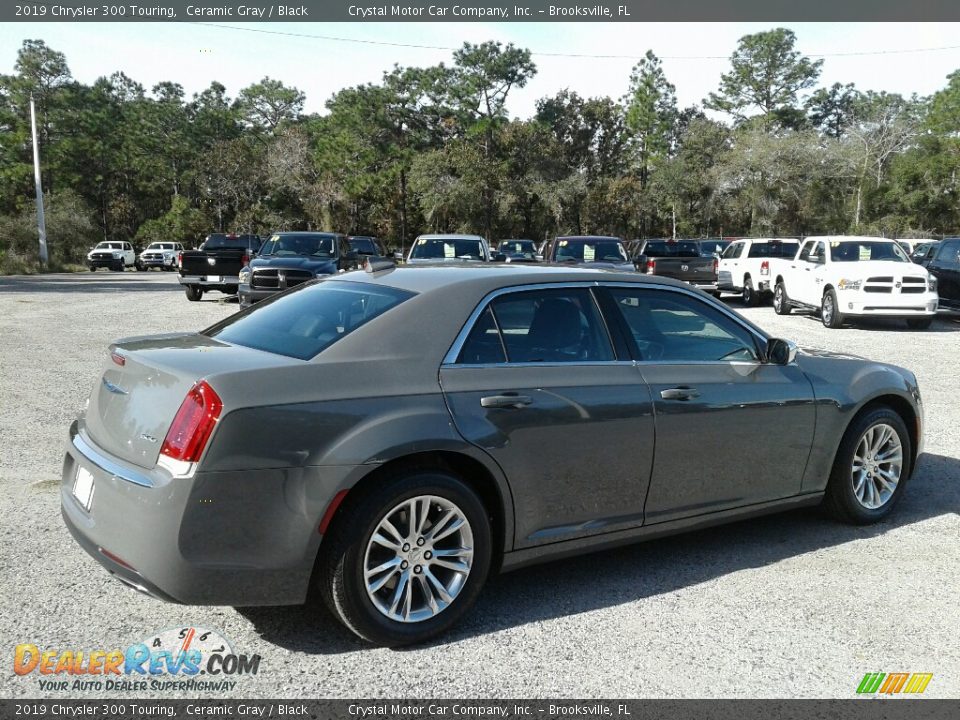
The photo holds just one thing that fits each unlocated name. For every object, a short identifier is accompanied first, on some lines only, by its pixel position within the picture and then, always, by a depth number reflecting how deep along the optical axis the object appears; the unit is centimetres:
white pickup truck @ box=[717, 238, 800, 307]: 2328
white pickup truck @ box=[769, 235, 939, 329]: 1722
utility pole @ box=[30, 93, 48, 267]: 4381
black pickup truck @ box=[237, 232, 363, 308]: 1812
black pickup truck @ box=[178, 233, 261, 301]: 2308
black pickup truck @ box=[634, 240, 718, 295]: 2388
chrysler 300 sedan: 343
